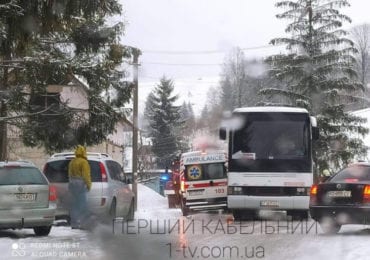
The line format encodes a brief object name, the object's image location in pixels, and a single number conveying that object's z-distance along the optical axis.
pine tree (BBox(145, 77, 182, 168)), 77.31
